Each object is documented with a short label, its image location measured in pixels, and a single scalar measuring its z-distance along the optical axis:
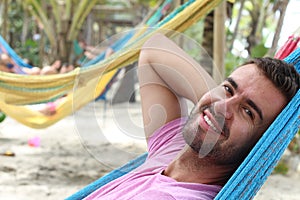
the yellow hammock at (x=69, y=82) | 1.71
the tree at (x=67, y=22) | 5.83
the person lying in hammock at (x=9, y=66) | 3.33
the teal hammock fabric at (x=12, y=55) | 3.35
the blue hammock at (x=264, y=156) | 1.06
